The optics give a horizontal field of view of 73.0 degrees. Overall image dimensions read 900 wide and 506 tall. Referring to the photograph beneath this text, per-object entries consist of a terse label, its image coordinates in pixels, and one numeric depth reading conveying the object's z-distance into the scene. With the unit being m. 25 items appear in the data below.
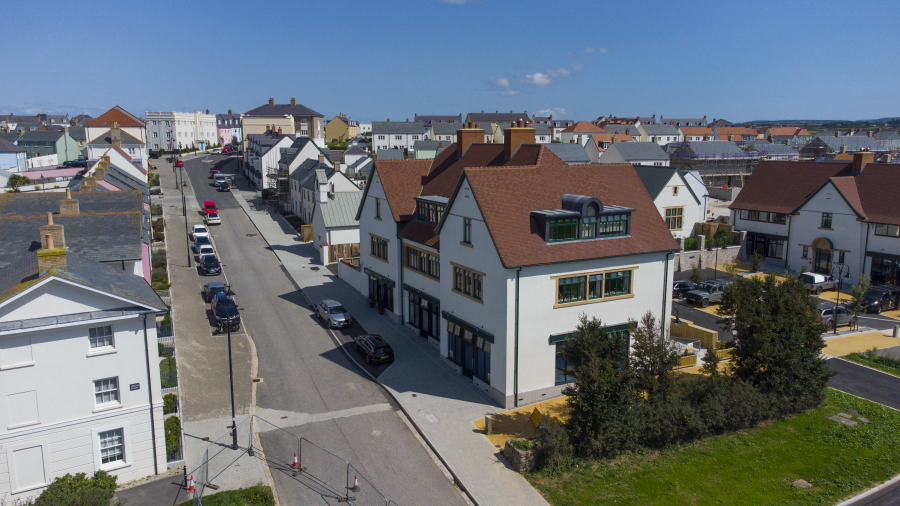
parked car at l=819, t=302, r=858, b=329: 39.09
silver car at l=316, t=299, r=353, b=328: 38.56
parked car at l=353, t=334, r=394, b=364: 32.94
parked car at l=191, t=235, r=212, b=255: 57.63
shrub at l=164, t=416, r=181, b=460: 23.31
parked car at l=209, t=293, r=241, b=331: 37.62
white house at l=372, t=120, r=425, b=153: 140.00
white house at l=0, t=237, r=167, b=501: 20.48
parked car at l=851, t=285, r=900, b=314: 42.25
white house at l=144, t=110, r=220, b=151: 141.00
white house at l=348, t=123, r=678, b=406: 27.34
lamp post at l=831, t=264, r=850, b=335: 47.92
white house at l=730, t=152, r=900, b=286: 46.47
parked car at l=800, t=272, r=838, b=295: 46.09
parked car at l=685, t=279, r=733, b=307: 43.10
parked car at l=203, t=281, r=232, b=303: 43.16
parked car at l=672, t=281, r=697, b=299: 44.84
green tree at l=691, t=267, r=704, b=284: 45.78
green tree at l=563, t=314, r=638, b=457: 22.34
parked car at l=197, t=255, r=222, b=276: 50.25
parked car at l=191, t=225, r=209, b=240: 60.60
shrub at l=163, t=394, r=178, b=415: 25.81
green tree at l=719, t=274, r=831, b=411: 26.30
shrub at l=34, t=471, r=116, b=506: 17.01
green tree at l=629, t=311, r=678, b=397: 24.16
